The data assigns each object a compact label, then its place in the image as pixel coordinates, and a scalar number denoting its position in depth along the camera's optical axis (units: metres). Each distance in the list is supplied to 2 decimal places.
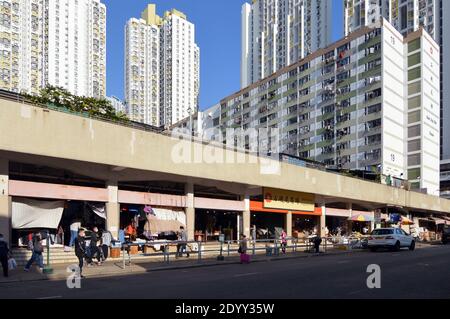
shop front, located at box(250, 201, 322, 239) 35.54
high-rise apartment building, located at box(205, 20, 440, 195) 83.75
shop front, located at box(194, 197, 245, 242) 30.42
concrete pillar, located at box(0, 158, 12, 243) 20.45
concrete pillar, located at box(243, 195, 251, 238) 32.69
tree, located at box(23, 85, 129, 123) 34.06
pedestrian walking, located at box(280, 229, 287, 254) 28.14
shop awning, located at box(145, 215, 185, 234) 26.83
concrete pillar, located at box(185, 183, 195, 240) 28.72
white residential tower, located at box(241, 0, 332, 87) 123.81
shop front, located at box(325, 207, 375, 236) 43.09
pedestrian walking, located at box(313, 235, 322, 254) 29.45
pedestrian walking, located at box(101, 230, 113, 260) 21.62
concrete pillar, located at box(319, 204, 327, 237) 40.83
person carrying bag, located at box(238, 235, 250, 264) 22.97
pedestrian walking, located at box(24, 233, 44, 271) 17.69
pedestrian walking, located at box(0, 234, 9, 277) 16.41
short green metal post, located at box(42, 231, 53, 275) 17.36
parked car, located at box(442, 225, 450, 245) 44.84
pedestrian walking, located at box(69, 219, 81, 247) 23.38
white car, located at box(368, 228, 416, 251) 31.56
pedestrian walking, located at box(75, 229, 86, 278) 17.86
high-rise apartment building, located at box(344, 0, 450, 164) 110.56
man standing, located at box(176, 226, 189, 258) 22.98
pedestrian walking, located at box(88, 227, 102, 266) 19.78
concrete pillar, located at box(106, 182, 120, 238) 24.41
